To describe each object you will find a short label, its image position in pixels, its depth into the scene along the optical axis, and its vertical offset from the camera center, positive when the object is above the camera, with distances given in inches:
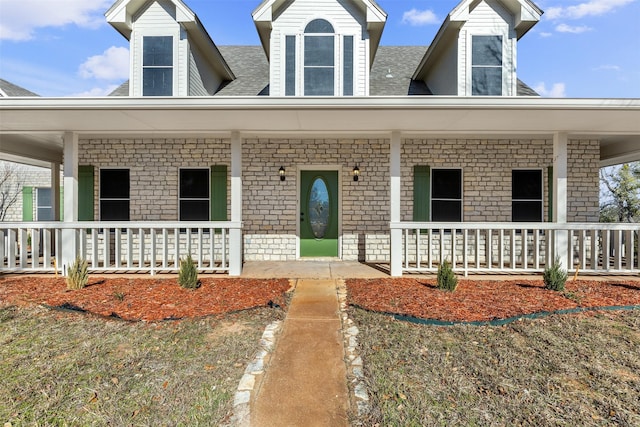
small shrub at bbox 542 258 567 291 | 177.9 -36.3
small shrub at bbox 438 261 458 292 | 176.7 -36.5
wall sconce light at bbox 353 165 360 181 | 266.8 +35.4
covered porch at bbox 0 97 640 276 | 173.9 +58.5
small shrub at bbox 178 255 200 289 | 182.5 -36.5
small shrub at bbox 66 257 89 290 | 178.9 -36.1
